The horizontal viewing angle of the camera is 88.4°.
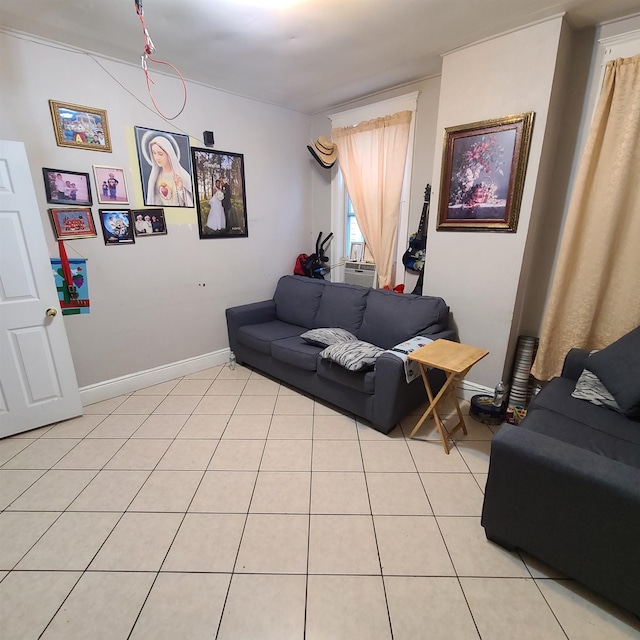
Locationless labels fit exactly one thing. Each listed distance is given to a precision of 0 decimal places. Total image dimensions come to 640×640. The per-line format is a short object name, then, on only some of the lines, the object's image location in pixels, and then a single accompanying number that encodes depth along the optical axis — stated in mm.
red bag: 3908
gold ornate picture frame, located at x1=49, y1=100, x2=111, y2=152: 2324
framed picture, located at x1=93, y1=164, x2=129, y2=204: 2539
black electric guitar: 2990
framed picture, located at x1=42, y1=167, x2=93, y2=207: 2350
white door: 2119
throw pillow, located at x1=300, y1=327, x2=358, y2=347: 2709
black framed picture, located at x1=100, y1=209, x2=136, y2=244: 2617
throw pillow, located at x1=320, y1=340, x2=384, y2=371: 2305
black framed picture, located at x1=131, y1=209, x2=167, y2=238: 2770
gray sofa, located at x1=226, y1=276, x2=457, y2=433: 2303
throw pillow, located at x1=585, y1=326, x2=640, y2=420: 1675
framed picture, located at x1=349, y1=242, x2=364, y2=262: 3662
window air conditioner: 3512
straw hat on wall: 3549
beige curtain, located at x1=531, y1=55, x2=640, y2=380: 2006
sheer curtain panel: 3082
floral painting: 2240
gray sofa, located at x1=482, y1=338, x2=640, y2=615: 1182
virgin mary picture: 2734
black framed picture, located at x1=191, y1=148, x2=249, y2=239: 3080
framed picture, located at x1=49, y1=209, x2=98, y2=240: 2416
